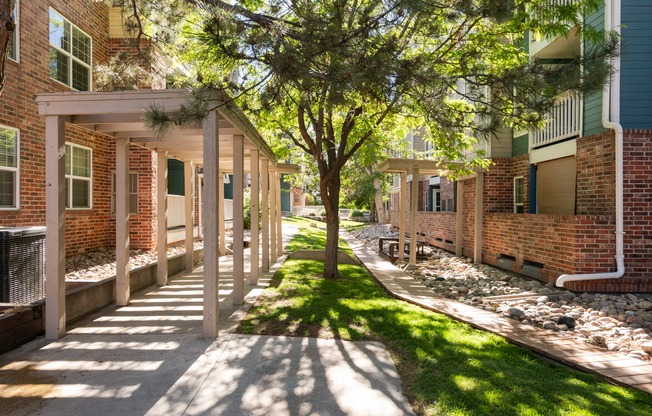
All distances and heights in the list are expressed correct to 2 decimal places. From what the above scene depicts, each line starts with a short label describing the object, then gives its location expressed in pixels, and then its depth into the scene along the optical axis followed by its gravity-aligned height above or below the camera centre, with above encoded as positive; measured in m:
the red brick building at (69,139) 7.96 +1.43
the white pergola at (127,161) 4.72 +0.55
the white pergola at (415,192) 11.26 +0.36
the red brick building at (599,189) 7.39 +0.30
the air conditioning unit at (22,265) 4.74 -0.70
